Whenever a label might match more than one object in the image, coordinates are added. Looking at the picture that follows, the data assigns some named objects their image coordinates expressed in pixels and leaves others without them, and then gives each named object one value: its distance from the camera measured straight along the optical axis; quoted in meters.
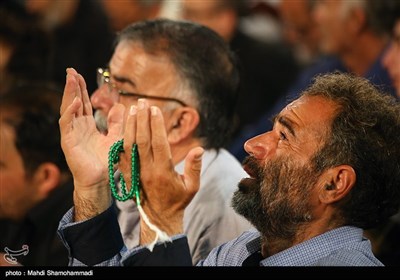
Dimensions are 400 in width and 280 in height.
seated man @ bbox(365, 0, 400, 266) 6.21
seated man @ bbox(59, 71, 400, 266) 4.62
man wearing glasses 5.91
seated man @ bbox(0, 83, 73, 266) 6.23
